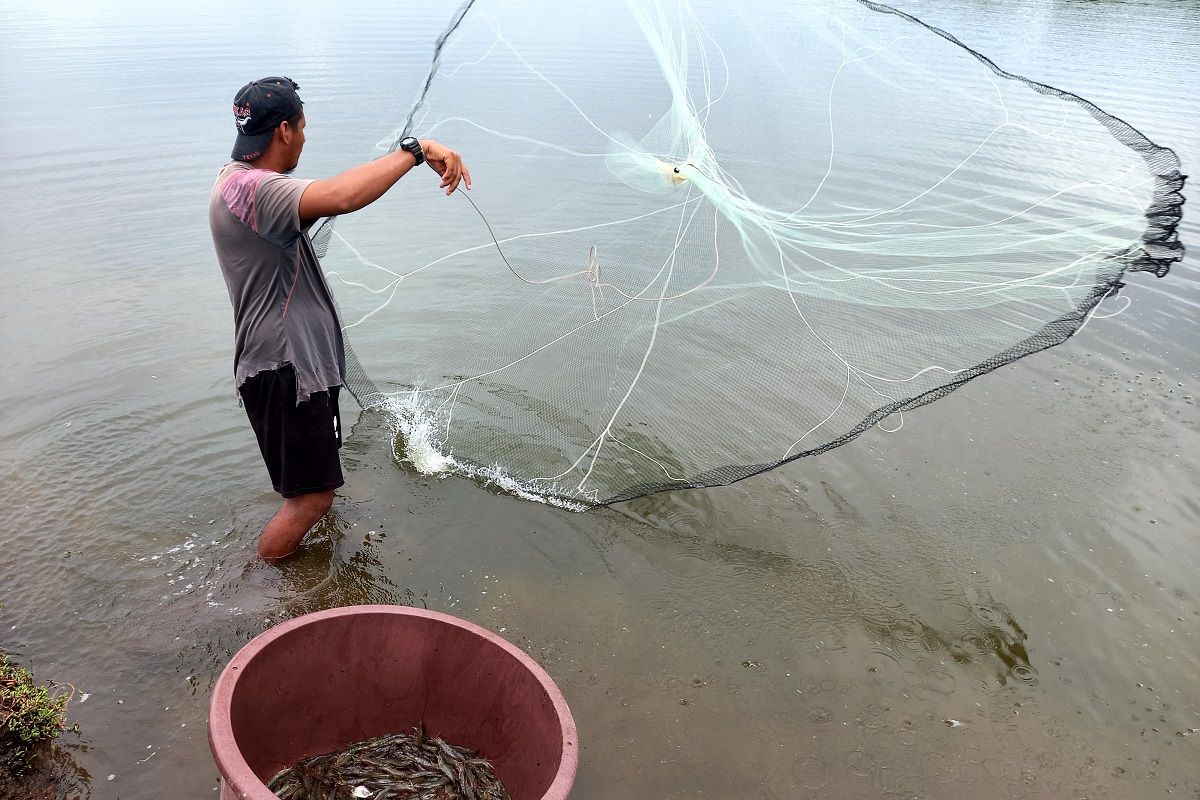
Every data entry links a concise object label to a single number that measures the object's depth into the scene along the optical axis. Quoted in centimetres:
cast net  379
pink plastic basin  227
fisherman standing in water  251
